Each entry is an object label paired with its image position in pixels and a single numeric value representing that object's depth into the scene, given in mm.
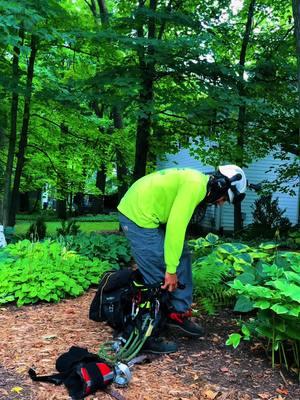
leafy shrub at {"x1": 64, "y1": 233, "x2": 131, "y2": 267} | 7218
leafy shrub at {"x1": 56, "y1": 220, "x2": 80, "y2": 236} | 9750
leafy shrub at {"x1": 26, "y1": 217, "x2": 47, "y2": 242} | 10340
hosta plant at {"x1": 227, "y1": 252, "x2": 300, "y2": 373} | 3129
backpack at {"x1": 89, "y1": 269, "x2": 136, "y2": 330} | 3959
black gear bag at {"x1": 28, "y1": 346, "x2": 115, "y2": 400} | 3074
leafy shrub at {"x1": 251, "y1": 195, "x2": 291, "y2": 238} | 12059
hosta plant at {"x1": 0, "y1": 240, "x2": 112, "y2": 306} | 5387
